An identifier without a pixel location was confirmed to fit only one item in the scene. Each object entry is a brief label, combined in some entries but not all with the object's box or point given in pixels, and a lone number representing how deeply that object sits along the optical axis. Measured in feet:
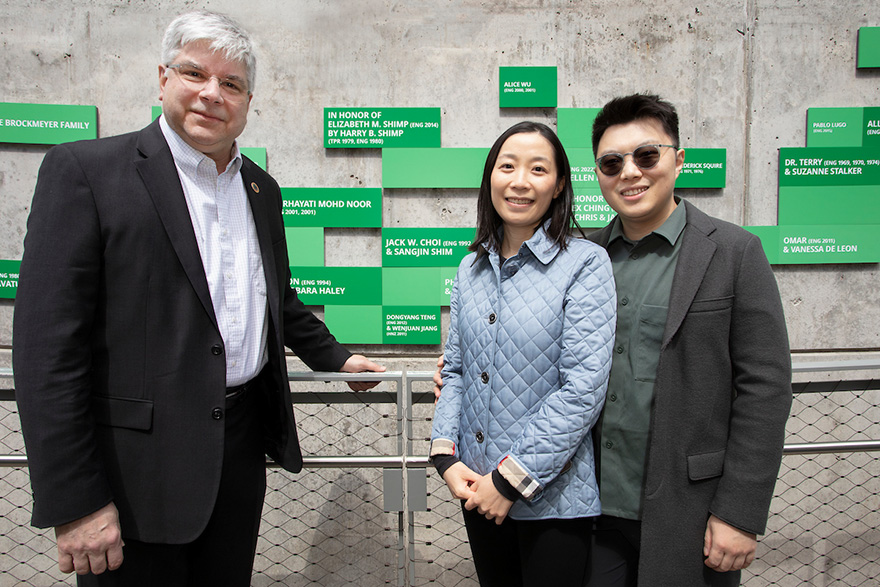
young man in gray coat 3.83
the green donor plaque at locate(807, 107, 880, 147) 9.83
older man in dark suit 3.52
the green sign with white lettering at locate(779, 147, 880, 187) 9.88
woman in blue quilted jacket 3.78
